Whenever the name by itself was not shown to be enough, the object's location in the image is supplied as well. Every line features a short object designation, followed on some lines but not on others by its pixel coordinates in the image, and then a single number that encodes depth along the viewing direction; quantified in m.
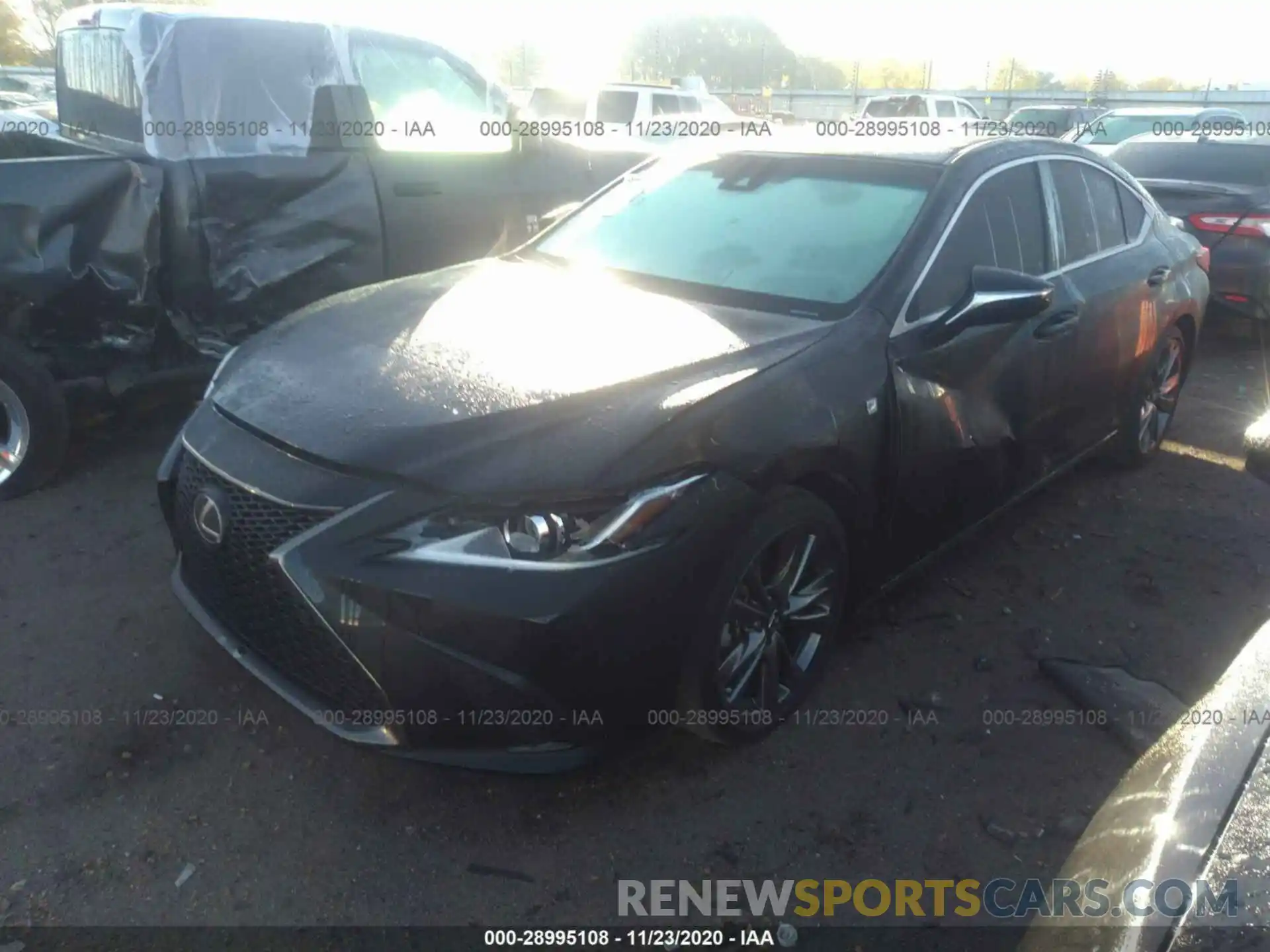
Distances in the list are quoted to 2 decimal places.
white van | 16.95
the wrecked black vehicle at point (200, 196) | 4.18
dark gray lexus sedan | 2.30
